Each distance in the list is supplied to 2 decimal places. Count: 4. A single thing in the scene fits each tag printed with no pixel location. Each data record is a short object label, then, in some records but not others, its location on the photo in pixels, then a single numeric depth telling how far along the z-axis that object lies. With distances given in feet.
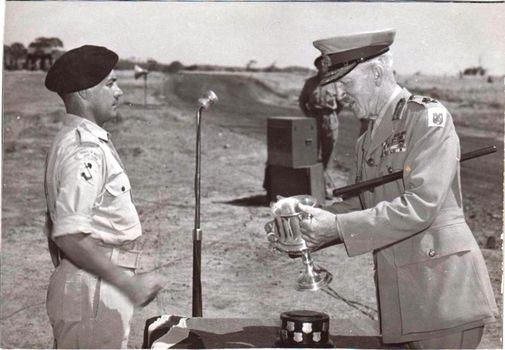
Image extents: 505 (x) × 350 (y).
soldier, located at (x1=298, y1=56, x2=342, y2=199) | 17.28
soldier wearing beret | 9.18
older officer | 8.48
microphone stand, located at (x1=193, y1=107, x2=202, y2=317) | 10.97
